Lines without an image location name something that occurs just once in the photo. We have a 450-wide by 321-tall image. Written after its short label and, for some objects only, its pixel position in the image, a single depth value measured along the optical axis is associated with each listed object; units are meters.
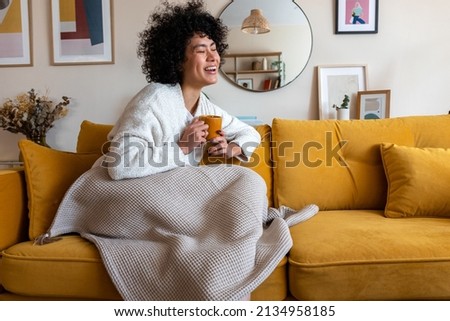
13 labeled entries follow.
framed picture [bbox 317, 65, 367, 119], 2.46
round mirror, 2.43
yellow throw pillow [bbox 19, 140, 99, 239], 1.43
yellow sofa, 1.19
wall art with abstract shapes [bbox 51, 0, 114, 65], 2.48
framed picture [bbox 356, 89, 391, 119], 2.38
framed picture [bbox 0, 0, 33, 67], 2.53
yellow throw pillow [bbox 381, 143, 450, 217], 1.58
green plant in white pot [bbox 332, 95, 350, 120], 2.37
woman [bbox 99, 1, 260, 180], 1.42
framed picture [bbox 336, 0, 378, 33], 2.42
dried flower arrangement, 2.34
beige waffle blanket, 1.10
